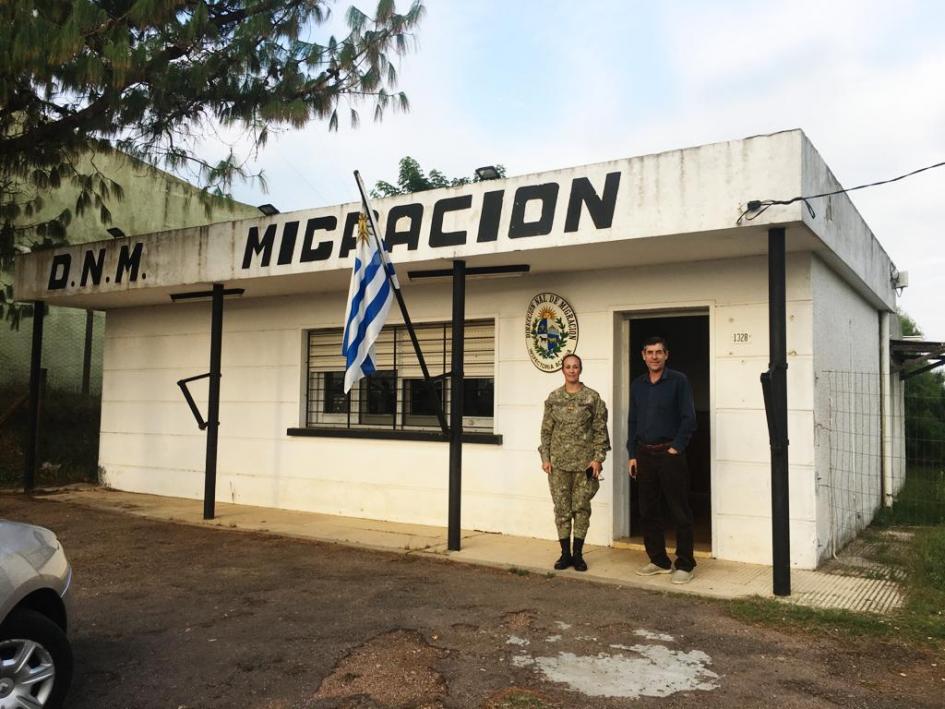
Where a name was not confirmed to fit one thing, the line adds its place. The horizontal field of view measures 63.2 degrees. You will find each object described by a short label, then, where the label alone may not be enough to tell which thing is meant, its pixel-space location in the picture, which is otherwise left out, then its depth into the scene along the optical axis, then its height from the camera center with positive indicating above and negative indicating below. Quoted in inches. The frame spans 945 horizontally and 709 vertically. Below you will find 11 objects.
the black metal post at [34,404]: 398.9 -3.0
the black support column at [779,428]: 209.6 -5.2
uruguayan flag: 256.3 +33.0
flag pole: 257.4 +40.1
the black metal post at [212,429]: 327.6 -12.1
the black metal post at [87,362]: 581.0 +28.3
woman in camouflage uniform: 236.4 -14.7
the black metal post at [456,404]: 264.8 +0.2
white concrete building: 239.3 +30.9
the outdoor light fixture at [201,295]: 360.8 +51.3
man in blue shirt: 226.7 -12.7
